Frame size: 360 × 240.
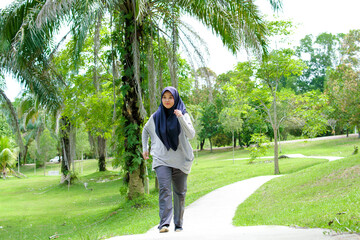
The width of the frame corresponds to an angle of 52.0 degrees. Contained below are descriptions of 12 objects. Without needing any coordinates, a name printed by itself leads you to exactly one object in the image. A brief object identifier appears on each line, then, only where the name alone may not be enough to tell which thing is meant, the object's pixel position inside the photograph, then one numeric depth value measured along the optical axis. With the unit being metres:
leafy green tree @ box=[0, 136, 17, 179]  40.78
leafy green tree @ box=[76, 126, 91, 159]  38.33
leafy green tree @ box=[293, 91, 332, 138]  20.53
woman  5.00
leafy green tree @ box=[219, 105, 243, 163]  37.69
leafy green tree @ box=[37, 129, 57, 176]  45.16
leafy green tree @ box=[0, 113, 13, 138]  41.35
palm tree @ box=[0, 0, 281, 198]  9.88
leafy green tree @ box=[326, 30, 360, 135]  36.94
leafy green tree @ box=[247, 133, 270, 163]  22.30
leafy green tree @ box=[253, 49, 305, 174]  20.25
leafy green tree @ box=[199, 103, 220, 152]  56.28
